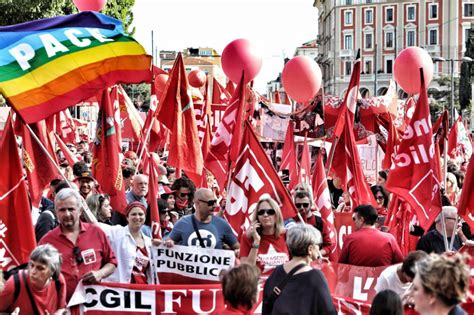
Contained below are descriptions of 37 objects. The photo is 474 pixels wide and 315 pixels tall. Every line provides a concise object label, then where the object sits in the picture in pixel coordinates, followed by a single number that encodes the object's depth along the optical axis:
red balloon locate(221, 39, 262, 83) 14.34
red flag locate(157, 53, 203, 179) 12.27
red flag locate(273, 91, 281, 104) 23.73
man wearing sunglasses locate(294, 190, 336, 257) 8.96
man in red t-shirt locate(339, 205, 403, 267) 7.97
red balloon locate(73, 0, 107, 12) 13.35
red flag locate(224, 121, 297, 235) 8.67
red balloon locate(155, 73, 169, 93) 17.50
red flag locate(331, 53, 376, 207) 11.30
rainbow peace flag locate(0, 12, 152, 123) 8.69
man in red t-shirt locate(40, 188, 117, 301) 6.89
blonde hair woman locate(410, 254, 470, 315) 4.37
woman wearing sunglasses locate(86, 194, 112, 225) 8.88
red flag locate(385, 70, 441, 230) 9.11
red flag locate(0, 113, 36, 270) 7.50
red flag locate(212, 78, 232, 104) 19.22
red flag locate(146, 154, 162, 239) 8.99
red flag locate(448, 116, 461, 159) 18.09
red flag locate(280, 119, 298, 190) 12.98
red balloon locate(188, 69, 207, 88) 22.19
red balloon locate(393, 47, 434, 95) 16.18
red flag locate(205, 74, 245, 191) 11.31
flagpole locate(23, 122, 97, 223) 7.48
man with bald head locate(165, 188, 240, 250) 8.00
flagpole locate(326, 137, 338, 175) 11.38
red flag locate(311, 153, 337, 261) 9.51
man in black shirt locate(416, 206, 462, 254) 8.47
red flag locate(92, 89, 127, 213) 10.30
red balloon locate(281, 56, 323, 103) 15.42
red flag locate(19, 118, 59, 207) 8.98
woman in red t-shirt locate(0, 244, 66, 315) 6.02
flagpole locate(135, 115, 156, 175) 11.62
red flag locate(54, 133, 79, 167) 13.26
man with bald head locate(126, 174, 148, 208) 10.28
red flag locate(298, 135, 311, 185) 12.40
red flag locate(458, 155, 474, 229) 8.41
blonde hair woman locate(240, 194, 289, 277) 7.52
